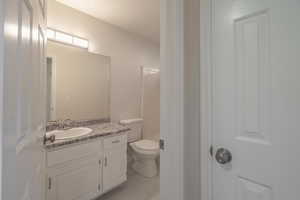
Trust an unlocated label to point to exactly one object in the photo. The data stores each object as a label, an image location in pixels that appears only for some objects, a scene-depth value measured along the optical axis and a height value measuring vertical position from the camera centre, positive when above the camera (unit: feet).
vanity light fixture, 6.47 +2.59
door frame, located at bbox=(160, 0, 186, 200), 3.45 +0.06
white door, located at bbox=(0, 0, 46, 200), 1.41 +0.02
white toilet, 8.46 -2.60
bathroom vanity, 5.15 -2.23
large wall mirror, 6.75 +0.77
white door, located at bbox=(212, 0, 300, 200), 2.32 +0.05
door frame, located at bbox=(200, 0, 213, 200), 3.23 +0.12
